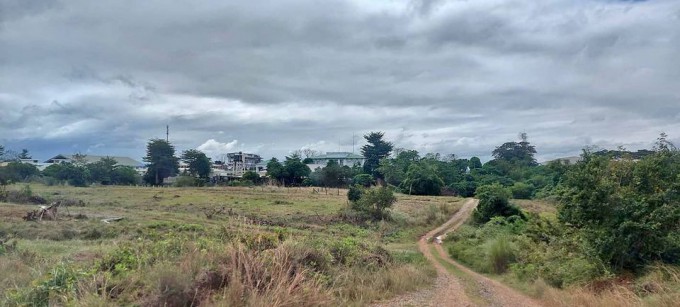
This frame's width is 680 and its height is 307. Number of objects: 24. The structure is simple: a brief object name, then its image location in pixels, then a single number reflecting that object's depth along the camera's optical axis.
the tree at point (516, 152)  95.22
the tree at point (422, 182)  65.00
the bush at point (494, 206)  36.31
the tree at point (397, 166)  79.62
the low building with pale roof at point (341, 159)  109.74
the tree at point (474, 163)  87.75
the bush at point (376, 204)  39.34
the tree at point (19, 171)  65.91
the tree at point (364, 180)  72.44
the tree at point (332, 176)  75.75
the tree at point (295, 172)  78.25
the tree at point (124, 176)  78.06
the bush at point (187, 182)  73.00
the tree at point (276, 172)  77.38
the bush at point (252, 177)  76.04
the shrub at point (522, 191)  57.12
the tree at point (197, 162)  86.25
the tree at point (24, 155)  104.75
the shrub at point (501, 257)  19.88
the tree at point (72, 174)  71.45
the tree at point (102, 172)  76.51
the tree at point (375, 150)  97.62
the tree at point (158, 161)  83.88
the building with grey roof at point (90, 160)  87.14
